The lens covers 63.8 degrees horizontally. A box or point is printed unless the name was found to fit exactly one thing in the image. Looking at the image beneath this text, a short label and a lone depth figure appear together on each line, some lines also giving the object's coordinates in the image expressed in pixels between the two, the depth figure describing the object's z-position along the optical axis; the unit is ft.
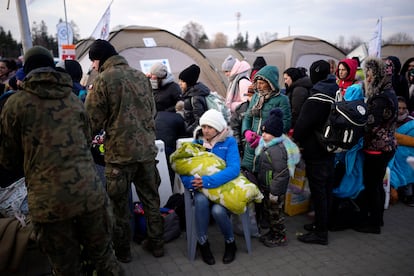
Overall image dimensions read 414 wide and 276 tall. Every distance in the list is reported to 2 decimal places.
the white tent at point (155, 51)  25.75
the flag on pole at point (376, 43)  24.43
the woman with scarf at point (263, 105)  12.27
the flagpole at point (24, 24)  16.21
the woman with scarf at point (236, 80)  16.87
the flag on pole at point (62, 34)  28.38
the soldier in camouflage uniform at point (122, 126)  9.22
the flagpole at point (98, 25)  18.72
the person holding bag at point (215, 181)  10.13
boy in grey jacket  10.85
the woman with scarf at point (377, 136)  11.35
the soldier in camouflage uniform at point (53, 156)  6.37
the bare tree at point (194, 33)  186.93
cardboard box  13.70
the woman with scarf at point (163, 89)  13.53
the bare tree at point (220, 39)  226.87
